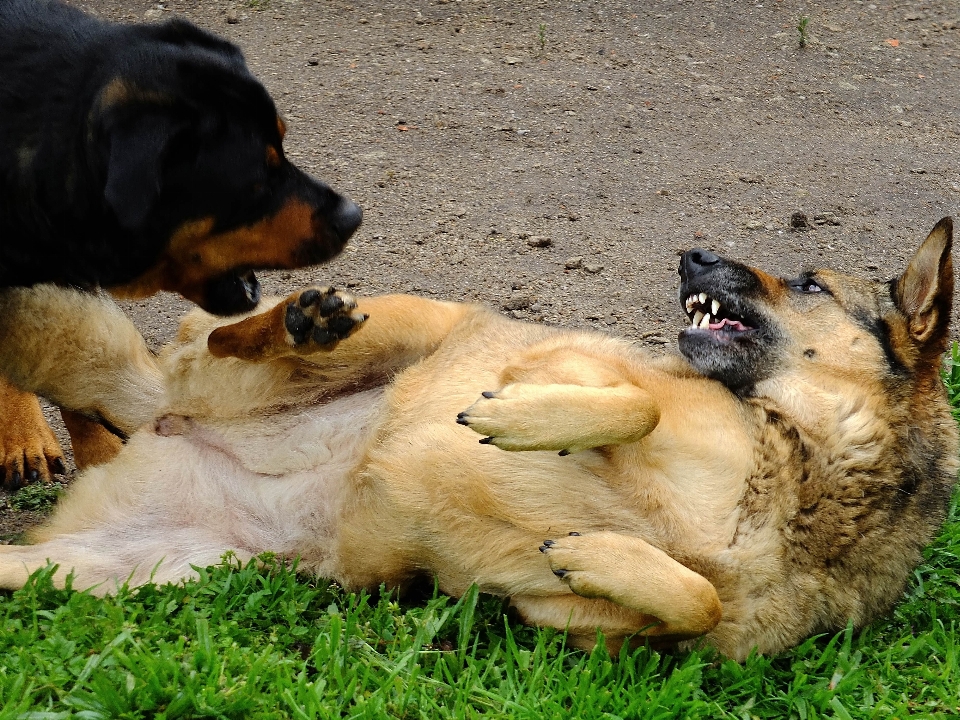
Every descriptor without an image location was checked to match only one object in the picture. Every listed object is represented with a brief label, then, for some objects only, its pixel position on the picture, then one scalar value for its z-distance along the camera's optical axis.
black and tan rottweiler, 3.51
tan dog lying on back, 3.30
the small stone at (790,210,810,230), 6.59
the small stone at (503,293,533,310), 5.81
